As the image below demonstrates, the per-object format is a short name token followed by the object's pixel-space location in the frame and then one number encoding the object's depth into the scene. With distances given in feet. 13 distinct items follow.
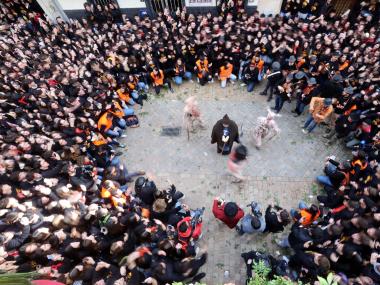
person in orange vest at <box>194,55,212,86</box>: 36.43
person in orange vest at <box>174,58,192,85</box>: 36.68
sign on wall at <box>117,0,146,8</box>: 44.72
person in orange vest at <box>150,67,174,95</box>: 36.14
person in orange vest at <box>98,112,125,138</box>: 30.35
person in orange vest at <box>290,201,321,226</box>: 22.73
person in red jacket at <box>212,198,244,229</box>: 22.17
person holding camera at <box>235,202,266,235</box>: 22.98
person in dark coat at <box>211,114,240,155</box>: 28.04
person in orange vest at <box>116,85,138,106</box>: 34.27
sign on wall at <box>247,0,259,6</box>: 42.81
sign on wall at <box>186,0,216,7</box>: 44.09
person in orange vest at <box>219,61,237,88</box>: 36.70
